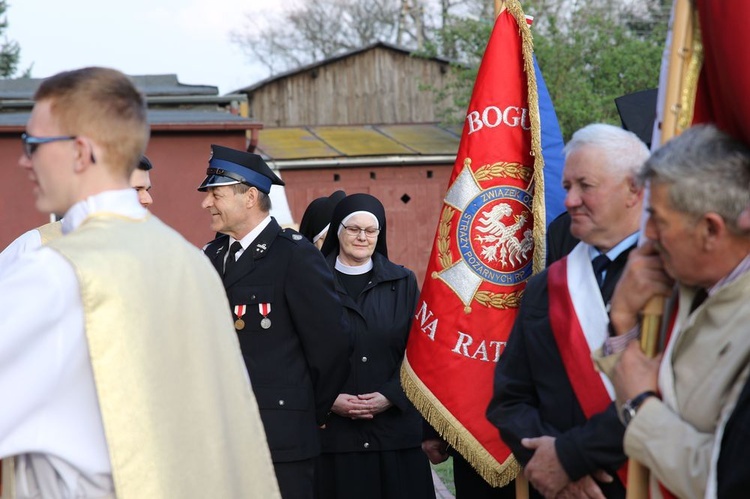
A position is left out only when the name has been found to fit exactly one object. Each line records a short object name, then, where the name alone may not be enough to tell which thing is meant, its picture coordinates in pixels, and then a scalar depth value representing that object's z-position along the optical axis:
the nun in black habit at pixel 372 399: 5.59
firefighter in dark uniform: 4.82
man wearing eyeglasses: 2.43
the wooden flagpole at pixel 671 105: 2.50
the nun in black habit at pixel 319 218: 7.34
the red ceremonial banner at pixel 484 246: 4.37
